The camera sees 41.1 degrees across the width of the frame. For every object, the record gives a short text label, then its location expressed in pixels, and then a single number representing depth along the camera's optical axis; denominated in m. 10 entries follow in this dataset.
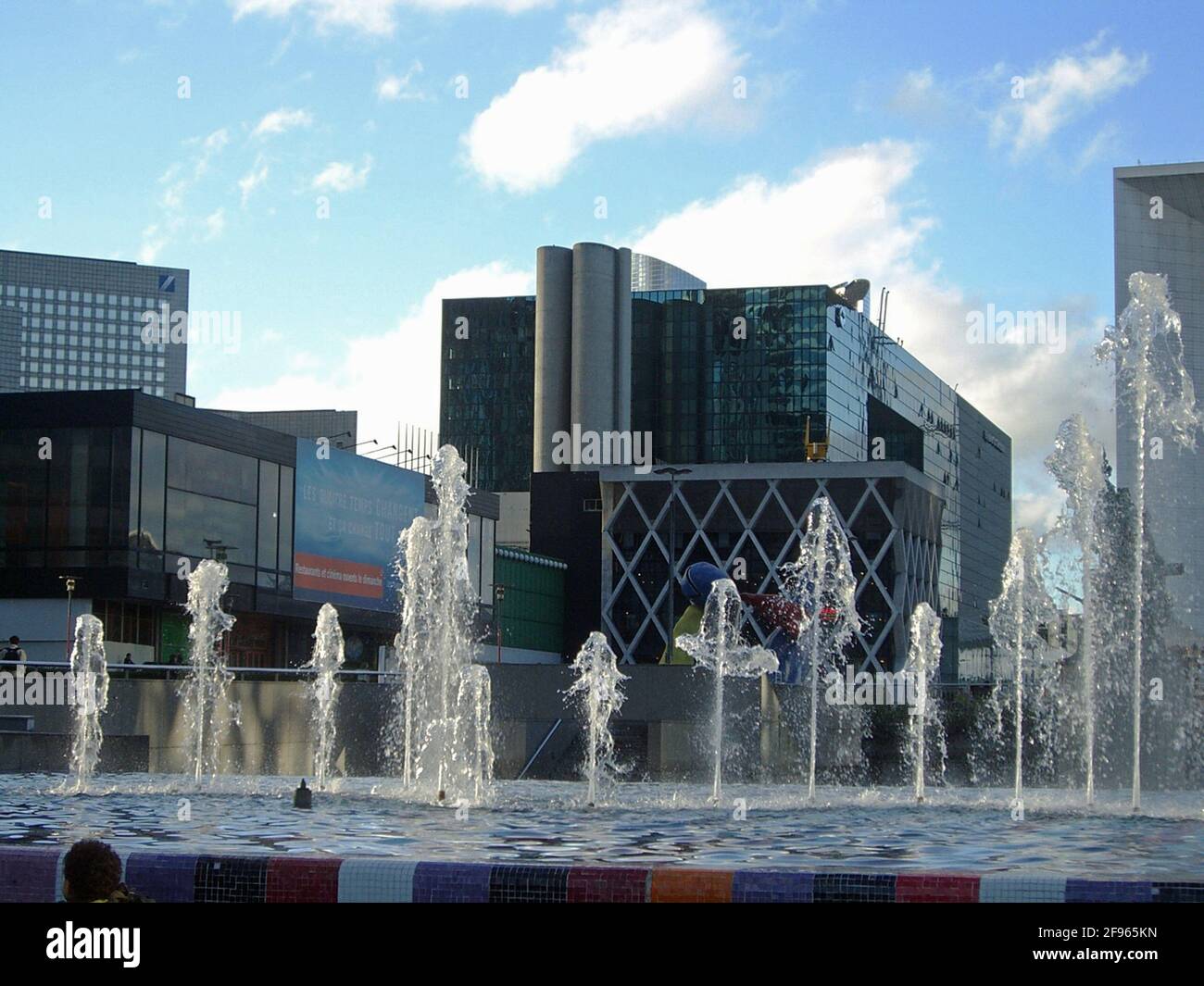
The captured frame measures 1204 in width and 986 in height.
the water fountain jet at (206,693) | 27.59
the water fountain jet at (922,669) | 28.50
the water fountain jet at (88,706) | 25.27
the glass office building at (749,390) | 118.31
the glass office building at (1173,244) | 103.00
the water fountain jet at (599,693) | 23.60
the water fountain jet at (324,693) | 28.48
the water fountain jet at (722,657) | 26.64
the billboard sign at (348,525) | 47.38
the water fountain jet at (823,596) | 26.83
